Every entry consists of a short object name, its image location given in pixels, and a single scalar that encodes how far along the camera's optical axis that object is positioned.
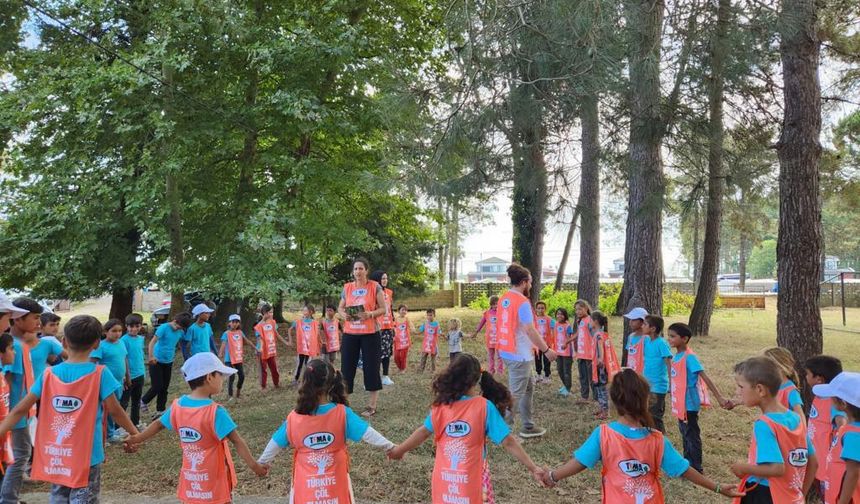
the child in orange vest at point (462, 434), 2.96
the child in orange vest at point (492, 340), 9.82
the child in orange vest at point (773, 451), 2.76
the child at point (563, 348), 8.51
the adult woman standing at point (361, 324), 6.19
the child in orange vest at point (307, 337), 9.46
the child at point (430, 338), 10.45
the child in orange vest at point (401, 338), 10.84
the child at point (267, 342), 8.91
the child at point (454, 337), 10.36
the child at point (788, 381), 3.55
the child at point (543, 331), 9.62
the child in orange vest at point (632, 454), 2.73
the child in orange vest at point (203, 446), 3.10
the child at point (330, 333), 10.18
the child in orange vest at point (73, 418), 3.30
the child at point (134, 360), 6.70
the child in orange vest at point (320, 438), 2.97
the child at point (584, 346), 7.88
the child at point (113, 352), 5.97
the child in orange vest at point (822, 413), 3.41
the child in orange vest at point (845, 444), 2.68
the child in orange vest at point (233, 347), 8.39
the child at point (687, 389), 5.05
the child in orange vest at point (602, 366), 6.85
